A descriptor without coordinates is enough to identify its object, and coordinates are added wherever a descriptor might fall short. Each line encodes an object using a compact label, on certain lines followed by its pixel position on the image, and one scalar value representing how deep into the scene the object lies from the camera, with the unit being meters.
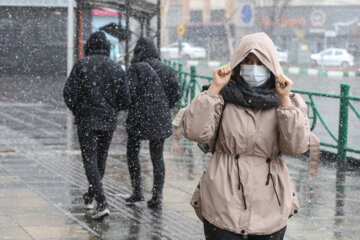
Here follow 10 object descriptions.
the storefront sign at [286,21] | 62.50
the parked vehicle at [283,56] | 56.37
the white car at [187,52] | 57.76
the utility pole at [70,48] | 14.52
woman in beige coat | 4.00
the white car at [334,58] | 53.34
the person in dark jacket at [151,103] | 7.47
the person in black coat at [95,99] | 7.07
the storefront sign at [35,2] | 29.19
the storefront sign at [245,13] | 50.97
